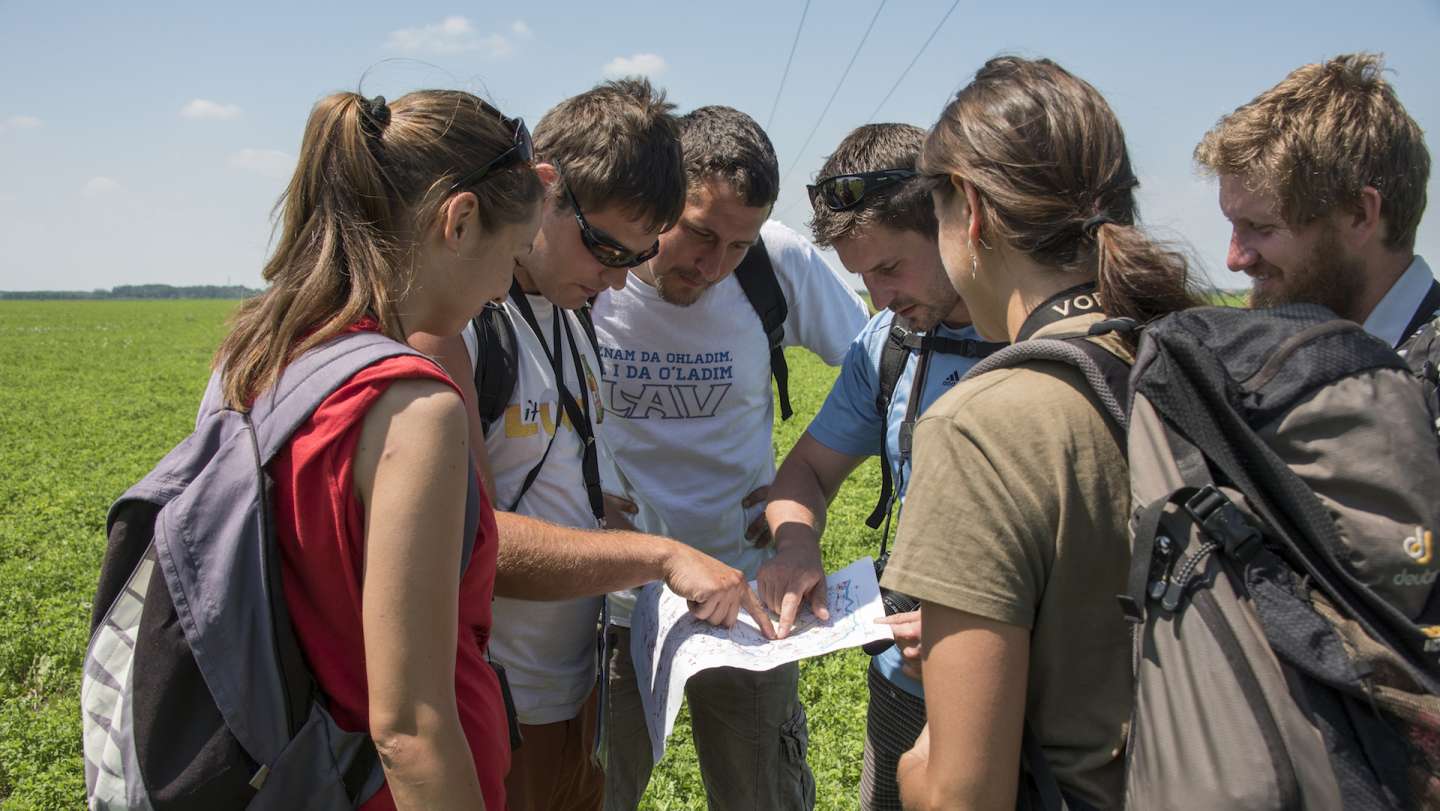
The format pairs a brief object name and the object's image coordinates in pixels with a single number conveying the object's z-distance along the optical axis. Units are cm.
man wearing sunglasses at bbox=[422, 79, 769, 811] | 229
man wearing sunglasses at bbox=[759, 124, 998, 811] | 253
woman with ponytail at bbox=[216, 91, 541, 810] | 135
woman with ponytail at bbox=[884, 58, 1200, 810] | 129
